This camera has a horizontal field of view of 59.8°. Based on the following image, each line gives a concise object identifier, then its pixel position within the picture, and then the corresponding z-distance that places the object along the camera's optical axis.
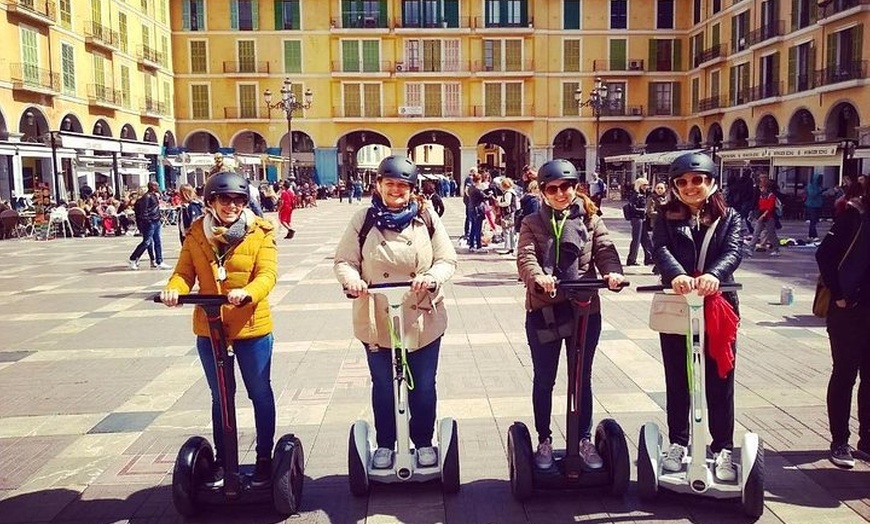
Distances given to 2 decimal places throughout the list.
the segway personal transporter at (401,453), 3.62
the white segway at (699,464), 3.42
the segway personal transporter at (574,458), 3.52
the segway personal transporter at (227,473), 3.49
